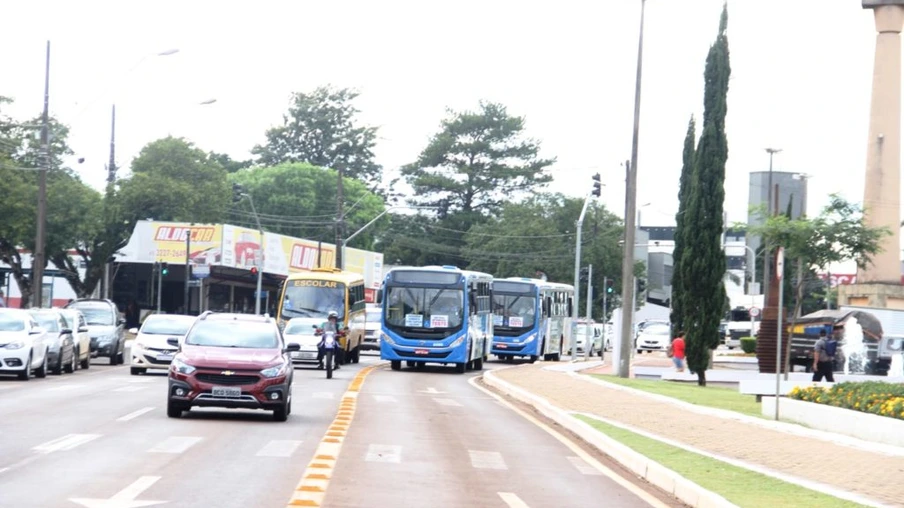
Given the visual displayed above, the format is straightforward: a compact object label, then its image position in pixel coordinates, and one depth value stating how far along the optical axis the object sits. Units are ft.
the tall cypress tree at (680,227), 167.53
